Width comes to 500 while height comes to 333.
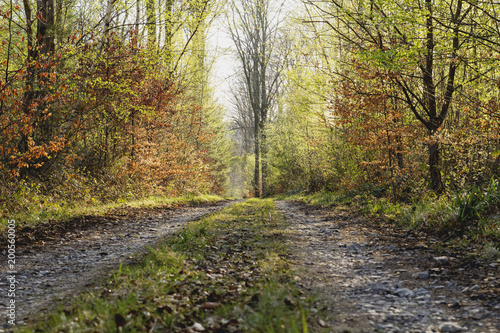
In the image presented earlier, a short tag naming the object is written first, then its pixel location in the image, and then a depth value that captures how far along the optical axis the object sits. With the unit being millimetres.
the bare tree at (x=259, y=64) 26031
